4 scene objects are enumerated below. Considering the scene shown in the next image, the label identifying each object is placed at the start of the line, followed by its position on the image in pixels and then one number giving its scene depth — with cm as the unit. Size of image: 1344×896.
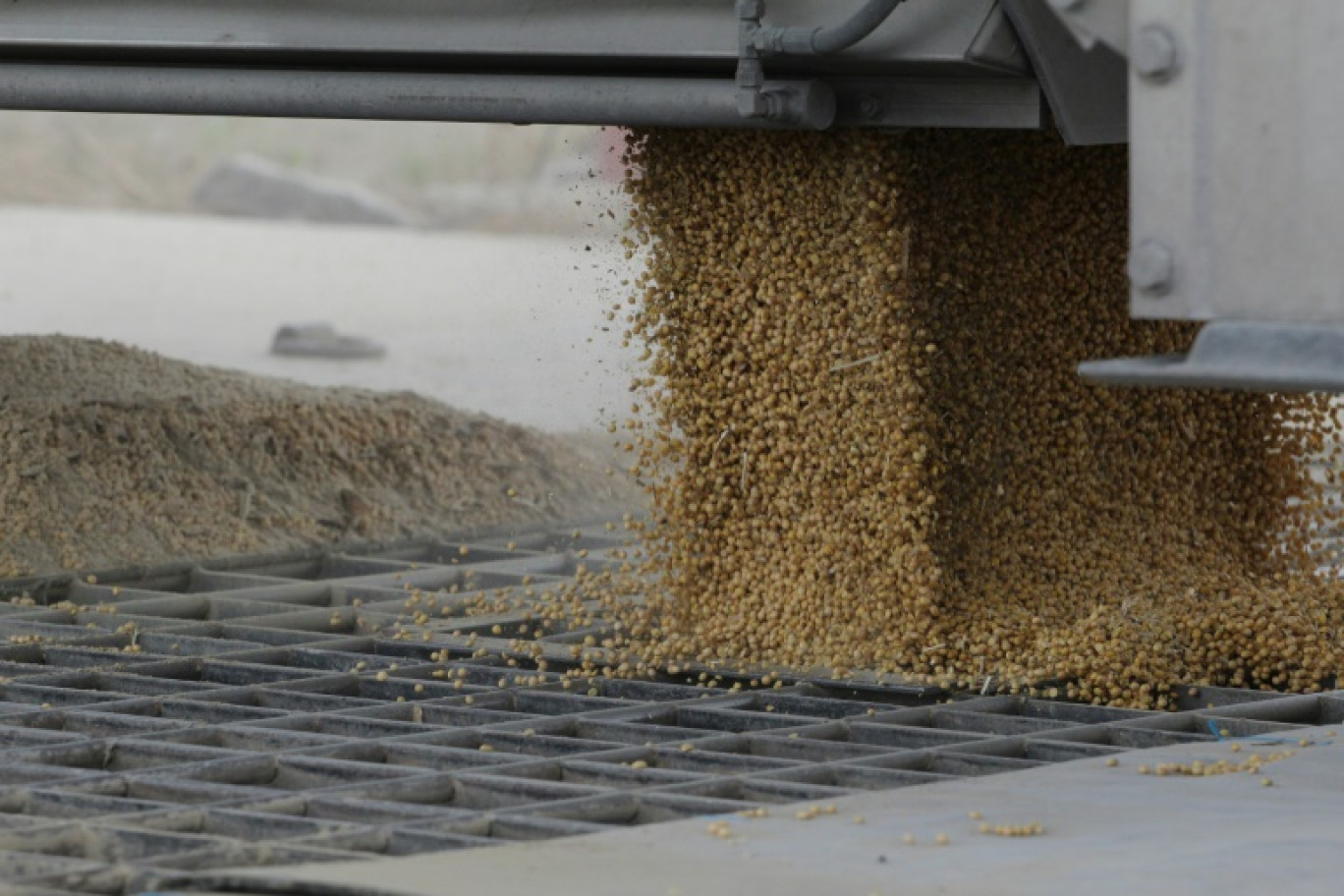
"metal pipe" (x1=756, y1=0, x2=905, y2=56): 943
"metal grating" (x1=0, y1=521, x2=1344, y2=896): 809
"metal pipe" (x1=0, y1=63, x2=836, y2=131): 1040
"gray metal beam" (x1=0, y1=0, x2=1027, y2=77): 982
